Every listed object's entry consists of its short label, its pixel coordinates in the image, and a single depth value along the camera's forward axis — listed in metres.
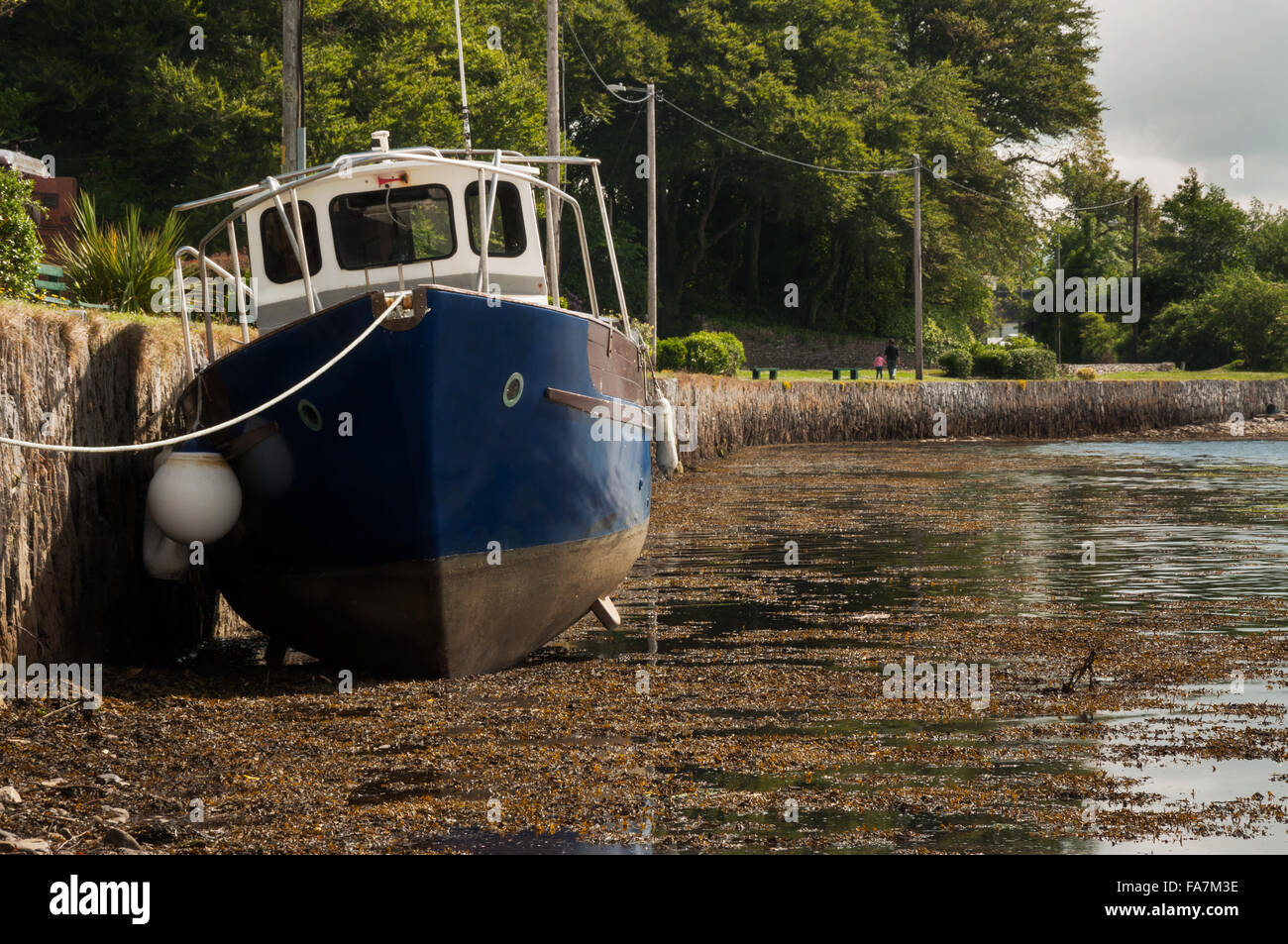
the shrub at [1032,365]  57.75
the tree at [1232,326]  67.06
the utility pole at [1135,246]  74.12
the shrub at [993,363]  58.72
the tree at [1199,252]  76.19
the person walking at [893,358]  56.29
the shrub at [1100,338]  75.38
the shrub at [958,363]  58.56
